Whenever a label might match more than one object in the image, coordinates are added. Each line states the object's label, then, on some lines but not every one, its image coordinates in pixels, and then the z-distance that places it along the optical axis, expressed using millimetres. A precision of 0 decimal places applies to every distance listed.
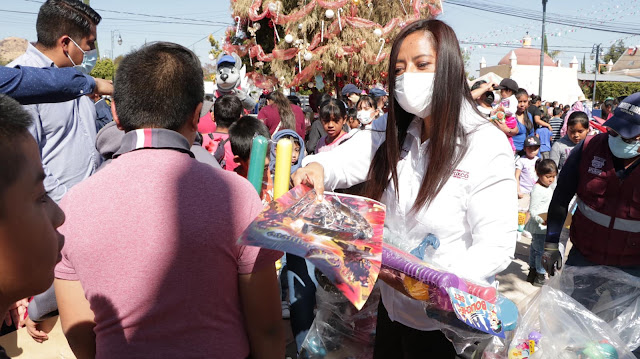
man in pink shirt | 1295
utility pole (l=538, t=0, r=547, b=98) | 22978
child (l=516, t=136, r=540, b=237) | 6945
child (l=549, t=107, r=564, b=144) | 10573
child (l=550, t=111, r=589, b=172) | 6270
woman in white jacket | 1748
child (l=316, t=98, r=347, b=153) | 5613
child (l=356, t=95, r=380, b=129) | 7797
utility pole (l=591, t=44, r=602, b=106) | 34494
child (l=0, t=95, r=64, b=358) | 912
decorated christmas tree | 8039
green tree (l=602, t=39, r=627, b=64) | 77500
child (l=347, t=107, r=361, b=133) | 8062
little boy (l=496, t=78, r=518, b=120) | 6787
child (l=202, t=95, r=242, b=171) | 3773
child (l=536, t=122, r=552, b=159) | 8545
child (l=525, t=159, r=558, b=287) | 5141
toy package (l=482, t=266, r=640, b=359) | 2494
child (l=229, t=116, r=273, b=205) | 3443
